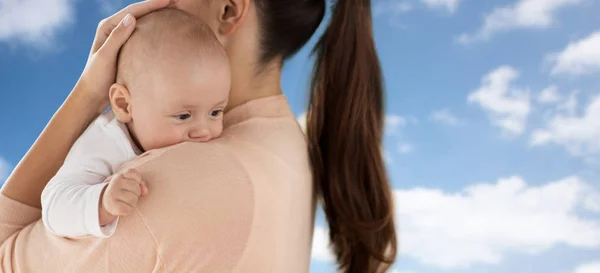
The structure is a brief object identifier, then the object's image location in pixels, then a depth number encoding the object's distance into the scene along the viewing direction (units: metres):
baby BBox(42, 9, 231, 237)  1.48
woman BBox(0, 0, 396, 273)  1.40
